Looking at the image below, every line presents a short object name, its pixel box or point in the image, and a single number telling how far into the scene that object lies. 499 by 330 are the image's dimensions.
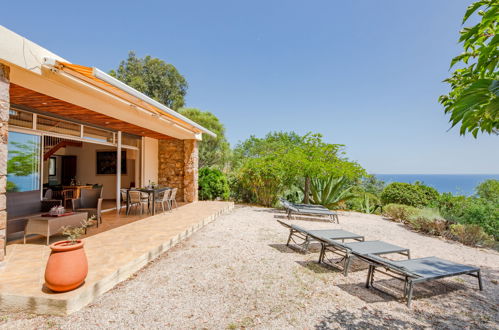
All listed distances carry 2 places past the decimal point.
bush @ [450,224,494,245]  6.62
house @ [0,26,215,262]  3.56
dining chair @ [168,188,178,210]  8.18
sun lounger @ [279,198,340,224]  8.01
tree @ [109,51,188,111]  27.59
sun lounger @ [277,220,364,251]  4.75
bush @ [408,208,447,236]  7.39
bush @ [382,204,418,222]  8.80
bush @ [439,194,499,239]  7.02
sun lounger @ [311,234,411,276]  3.91
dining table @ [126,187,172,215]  7.48
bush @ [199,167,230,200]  11.57
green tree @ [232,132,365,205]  9.20
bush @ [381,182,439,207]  10.77
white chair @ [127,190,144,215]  7.15
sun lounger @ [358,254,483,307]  3.11
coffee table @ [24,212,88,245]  4.33
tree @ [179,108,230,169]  21.30
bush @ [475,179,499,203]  11.39
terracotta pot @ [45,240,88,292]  2.66
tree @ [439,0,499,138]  0.95
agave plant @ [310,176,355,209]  10.56
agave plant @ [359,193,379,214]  11.75
